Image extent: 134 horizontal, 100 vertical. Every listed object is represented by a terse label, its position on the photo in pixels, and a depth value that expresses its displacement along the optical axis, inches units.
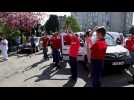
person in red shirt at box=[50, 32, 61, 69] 203.1
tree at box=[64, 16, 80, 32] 938.4
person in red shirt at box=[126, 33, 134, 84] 156.8
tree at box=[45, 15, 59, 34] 1062.6
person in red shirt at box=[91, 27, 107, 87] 112.1
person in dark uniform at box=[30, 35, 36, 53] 352.2
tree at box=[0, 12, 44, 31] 412.5
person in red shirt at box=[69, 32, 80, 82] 144.4
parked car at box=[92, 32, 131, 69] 157.6
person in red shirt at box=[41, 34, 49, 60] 257.2
